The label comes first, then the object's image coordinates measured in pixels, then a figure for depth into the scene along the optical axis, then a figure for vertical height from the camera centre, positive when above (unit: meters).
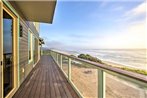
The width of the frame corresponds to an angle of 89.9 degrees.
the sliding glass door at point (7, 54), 1.54 -0.13
